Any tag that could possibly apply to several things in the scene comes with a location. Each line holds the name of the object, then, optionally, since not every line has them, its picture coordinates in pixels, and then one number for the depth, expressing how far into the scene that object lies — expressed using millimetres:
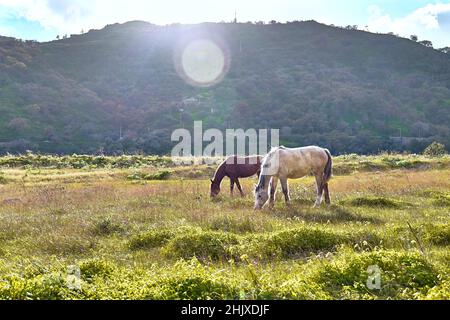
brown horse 19625
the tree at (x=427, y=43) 155275
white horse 14804
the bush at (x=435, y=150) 44544
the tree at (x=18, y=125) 82500
